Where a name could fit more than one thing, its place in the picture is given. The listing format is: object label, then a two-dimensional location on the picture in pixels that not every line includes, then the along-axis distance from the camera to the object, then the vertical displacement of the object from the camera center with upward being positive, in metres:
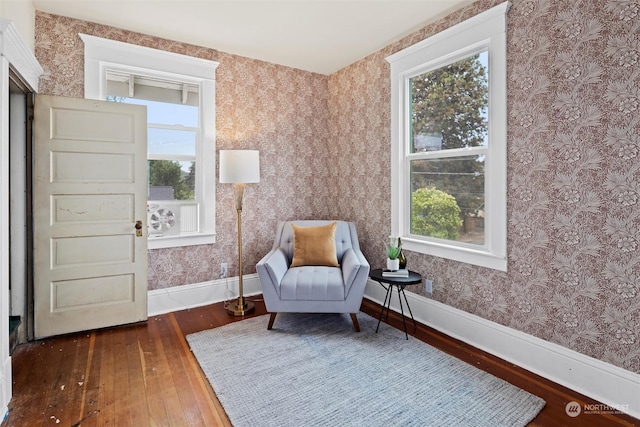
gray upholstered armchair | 2.70 -0.53
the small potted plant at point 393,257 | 2.81 -0.37
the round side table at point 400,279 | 2.62 -0.53
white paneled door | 2.62 -0.02
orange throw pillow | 3.15 -0.33
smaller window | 3.13 +0.80
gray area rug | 1.77 -1.03
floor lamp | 3.14 +0.39
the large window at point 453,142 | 2.42 +0.58
